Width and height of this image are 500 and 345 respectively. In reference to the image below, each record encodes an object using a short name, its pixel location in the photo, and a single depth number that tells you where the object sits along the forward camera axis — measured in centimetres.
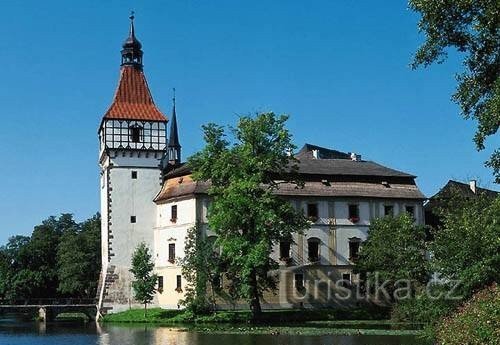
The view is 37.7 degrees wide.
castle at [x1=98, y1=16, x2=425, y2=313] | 5625
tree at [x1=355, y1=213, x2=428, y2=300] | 4512
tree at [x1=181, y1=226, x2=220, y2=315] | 4969
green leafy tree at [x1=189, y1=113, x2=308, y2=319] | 4459
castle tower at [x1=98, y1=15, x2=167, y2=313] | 5781
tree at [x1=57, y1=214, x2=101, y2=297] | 7119
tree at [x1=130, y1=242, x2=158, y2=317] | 5403
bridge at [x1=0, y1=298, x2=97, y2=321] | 5945
